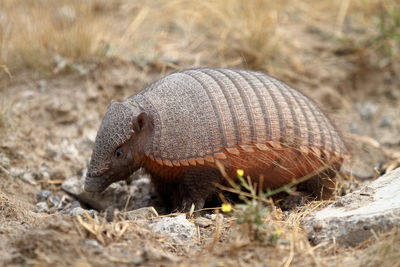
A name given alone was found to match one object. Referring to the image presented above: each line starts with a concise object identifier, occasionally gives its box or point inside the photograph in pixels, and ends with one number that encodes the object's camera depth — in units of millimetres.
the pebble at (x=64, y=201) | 10359
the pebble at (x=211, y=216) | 8766
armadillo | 8977
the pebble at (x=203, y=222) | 8430
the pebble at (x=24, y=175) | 10594
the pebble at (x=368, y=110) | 15750
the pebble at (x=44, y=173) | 11328
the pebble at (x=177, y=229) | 7684
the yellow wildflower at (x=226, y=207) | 6570
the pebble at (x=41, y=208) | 9945
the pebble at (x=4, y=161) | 10516
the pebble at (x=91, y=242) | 6631
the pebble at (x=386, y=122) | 15312
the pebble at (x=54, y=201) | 10437
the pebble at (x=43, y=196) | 10609
